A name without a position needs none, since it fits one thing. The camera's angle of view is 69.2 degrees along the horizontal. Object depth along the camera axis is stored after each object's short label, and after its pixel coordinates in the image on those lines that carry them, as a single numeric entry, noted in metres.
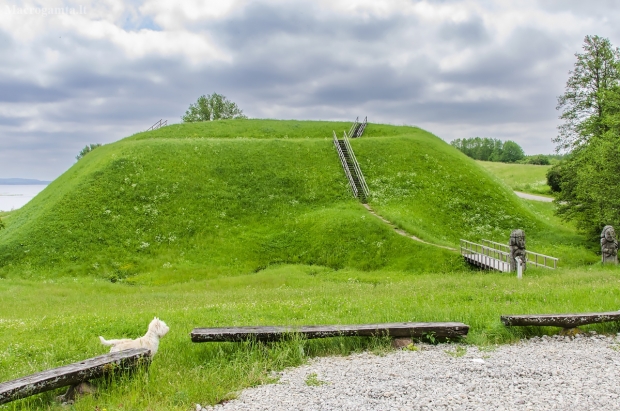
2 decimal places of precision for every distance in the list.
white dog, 8.01
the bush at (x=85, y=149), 142.09
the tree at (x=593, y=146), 31.83
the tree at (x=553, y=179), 66.59
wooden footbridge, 25.72
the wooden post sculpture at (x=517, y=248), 24.16
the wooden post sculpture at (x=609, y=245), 25.41
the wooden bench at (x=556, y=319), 9.02
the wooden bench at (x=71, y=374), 6.16
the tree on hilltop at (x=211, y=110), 91.12
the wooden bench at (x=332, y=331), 8.37
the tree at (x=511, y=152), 170.00
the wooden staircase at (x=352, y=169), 42.99
